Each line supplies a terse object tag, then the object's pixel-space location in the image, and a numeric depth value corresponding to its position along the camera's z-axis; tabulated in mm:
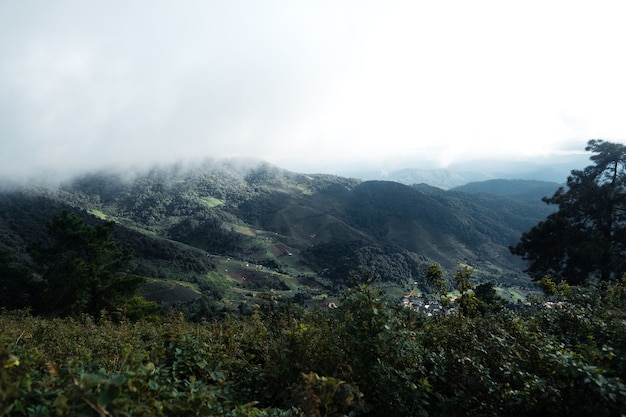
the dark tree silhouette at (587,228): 19250
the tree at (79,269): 22531
